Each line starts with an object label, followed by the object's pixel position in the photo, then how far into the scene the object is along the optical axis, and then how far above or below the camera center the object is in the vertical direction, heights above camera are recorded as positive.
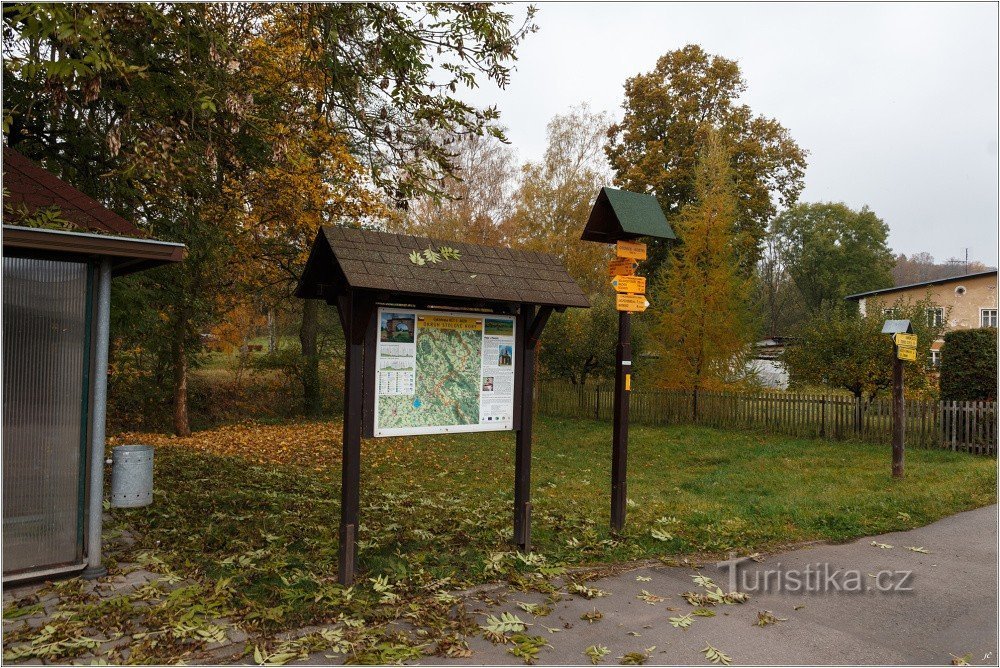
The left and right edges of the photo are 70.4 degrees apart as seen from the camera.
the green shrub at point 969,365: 13.42 +0.03
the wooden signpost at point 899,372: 10.45 -0.11
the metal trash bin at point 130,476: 6.62 -1.23
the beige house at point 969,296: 34.38 +3.52
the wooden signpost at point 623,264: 7.13 +0.96
